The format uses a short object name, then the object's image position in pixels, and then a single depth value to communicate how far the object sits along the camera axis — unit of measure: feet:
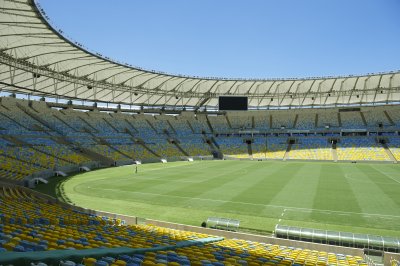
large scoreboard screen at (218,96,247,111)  210.67
